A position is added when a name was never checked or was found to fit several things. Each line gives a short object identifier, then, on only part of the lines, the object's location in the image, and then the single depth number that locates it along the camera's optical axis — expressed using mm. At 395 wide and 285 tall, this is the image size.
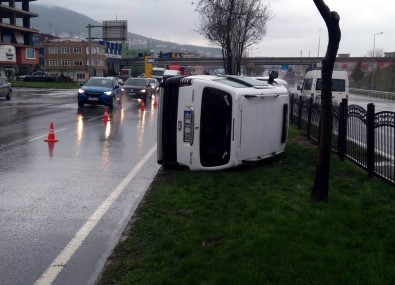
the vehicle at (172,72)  54722
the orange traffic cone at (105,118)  19683
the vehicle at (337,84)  26422
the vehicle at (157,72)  74469
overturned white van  9062
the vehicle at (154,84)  46378
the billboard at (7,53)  75188
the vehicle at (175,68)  63644
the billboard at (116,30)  60594
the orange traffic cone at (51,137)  13902
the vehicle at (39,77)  77500
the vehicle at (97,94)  27295
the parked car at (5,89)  33625
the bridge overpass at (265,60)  107750
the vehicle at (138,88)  37966
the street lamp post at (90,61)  57131
